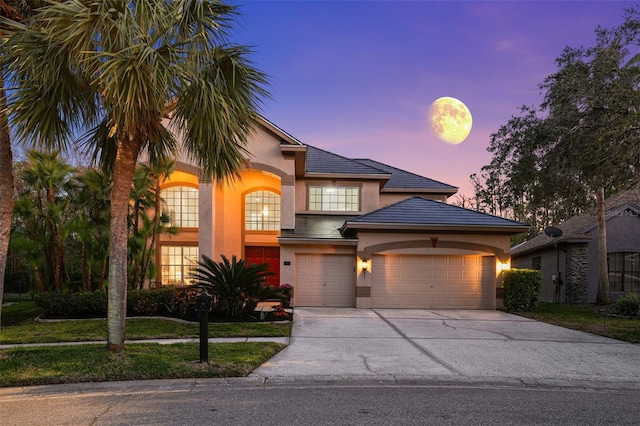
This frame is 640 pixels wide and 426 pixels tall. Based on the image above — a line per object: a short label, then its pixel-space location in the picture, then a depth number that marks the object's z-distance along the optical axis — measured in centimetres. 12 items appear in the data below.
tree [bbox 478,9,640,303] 1136
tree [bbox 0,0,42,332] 709
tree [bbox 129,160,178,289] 1427
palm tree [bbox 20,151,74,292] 1316
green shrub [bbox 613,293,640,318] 1430
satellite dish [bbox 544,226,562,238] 2152
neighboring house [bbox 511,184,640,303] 2088
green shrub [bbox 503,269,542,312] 1534
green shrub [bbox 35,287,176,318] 1294
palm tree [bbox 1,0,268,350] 613
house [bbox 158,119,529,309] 1614
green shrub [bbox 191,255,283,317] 1258
